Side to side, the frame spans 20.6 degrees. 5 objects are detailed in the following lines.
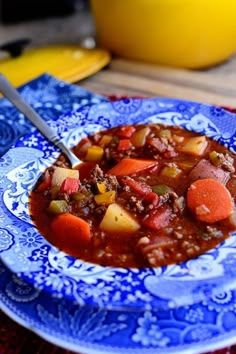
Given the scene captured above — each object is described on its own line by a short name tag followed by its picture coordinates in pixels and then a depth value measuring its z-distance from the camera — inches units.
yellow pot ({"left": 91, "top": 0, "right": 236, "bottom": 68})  26.1
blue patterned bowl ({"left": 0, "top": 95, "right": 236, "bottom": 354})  15.4
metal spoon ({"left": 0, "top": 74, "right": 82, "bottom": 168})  19.9
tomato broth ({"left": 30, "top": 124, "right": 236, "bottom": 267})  15.9
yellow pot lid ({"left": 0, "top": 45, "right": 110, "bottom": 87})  26.5
